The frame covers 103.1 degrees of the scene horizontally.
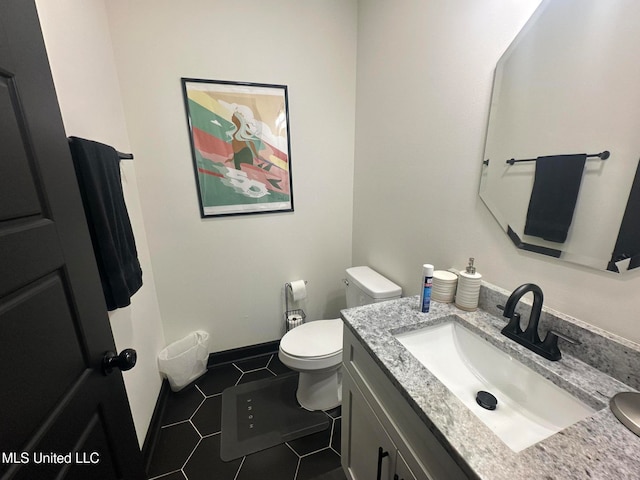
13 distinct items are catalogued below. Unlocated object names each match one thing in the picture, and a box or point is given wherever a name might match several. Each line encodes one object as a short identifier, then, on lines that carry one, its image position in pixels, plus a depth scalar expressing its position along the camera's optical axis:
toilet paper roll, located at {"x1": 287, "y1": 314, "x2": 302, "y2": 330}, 2.02
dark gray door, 0.45
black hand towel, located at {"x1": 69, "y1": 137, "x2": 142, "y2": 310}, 0.94
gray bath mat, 1.45
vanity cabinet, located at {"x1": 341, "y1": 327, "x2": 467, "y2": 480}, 0.64
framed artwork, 1.61
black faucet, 0.77
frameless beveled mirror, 0.66
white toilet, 1.49
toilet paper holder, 2.04
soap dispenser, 1.02
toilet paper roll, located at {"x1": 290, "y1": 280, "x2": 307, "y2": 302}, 1.99
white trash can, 1.69
